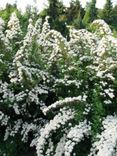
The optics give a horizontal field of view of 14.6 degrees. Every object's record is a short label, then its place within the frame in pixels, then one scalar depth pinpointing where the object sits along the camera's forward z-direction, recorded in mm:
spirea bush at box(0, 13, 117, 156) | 3707
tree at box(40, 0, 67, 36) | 25234
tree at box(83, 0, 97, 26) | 34797
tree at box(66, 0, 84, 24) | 34594
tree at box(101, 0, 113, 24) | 34531
